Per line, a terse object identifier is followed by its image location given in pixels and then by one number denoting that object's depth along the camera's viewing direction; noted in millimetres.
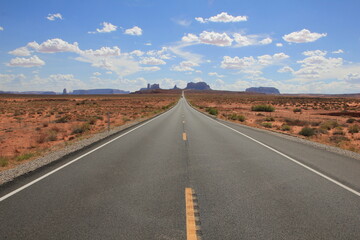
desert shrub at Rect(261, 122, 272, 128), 23922
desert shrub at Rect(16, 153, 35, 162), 9348
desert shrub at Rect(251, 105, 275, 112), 48881
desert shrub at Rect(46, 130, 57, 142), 15844
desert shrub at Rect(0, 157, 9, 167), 8456
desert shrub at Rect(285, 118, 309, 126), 26681
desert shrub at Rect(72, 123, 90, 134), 18594
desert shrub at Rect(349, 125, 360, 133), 21188
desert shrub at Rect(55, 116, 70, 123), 26470
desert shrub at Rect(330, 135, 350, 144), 16431
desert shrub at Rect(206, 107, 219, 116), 37162
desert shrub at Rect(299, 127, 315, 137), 18859
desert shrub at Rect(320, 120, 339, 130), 23562
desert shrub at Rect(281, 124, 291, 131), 21734
